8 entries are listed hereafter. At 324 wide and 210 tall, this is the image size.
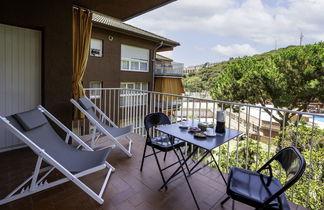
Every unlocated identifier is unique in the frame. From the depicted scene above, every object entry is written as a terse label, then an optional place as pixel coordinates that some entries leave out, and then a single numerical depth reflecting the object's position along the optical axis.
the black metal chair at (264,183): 1.36
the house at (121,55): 10.00
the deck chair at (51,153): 1.83
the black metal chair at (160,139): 2.40
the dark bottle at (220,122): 2.29
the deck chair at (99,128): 3.01
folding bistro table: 1.87
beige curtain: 3.51
